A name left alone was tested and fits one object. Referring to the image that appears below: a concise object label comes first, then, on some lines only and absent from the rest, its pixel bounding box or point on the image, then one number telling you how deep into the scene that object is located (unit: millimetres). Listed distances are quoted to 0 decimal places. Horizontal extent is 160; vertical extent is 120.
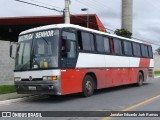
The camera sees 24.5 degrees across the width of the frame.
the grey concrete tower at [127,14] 55844
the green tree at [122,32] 43772
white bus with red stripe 14477
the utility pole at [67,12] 21786
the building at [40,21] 38241
